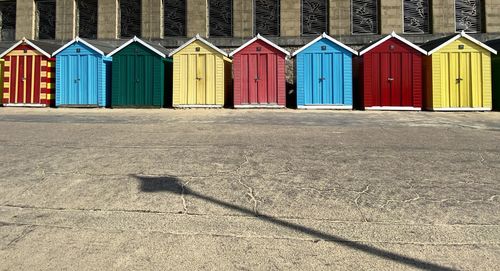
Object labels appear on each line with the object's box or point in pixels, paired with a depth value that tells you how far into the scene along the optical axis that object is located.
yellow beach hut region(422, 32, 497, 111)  14.00
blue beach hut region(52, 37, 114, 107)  15.52
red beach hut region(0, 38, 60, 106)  15.83
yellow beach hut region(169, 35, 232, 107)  14.98
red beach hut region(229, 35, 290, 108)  14.82
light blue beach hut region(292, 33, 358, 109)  14.59
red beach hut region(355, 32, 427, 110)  14.29
